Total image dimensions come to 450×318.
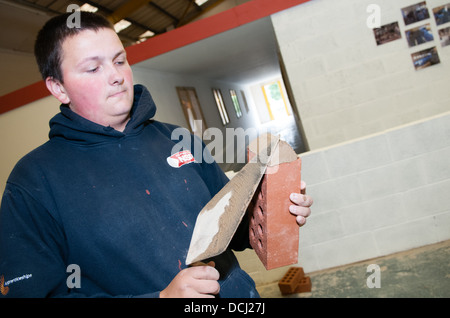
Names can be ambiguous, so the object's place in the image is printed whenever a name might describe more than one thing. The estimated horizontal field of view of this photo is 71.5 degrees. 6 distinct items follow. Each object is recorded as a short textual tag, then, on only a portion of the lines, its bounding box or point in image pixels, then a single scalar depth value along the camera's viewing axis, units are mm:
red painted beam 3531
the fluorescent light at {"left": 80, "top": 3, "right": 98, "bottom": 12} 9323
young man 808
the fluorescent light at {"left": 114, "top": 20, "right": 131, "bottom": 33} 11952
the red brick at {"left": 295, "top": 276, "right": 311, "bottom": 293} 2660
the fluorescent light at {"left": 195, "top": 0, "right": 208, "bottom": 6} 15050
